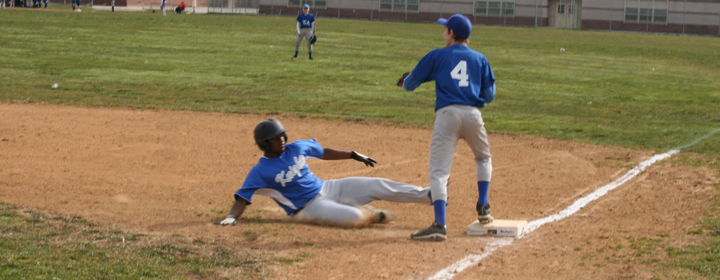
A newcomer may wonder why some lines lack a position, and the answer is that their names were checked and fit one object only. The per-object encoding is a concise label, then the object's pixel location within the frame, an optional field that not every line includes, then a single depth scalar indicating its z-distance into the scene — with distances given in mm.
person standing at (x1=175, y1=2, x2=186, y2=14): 102375
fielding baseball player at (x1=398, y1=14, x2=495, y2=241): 11562
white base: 11948
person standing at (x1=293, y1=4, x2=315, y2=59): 44500
